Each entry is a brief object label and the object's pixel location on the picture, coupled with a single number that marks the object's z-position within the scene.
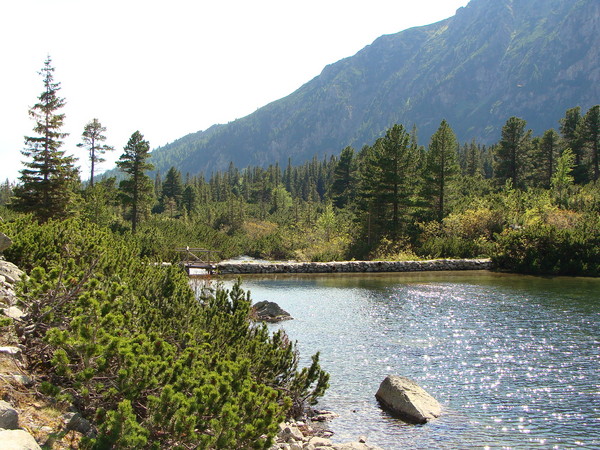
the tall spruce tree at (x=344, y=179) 68.31
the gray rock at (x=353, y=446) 7.79
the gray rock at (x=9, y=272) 9.45
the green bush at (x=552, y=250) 29.97
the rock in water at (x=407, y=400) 9.46
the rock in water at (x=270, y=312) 18.34
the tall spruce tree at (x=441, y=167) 43.16
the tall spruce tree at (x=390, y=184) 40.94
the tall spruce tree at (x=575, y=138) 57.84
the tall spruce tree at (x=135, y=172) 44.47
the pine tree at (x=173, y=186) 89.56
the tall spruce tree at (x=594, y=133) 56.16
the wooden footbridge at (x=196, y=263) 32.18
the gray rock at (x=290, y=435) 7.99
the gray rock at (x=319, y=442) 7.98
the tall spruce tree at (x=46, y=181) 31.84
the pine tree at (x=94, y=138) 55.16
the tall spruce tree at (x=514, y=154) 57.91
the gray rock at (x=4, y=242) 10.10
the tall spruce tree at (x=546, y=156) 59.75
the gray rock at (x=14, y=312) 7.31
